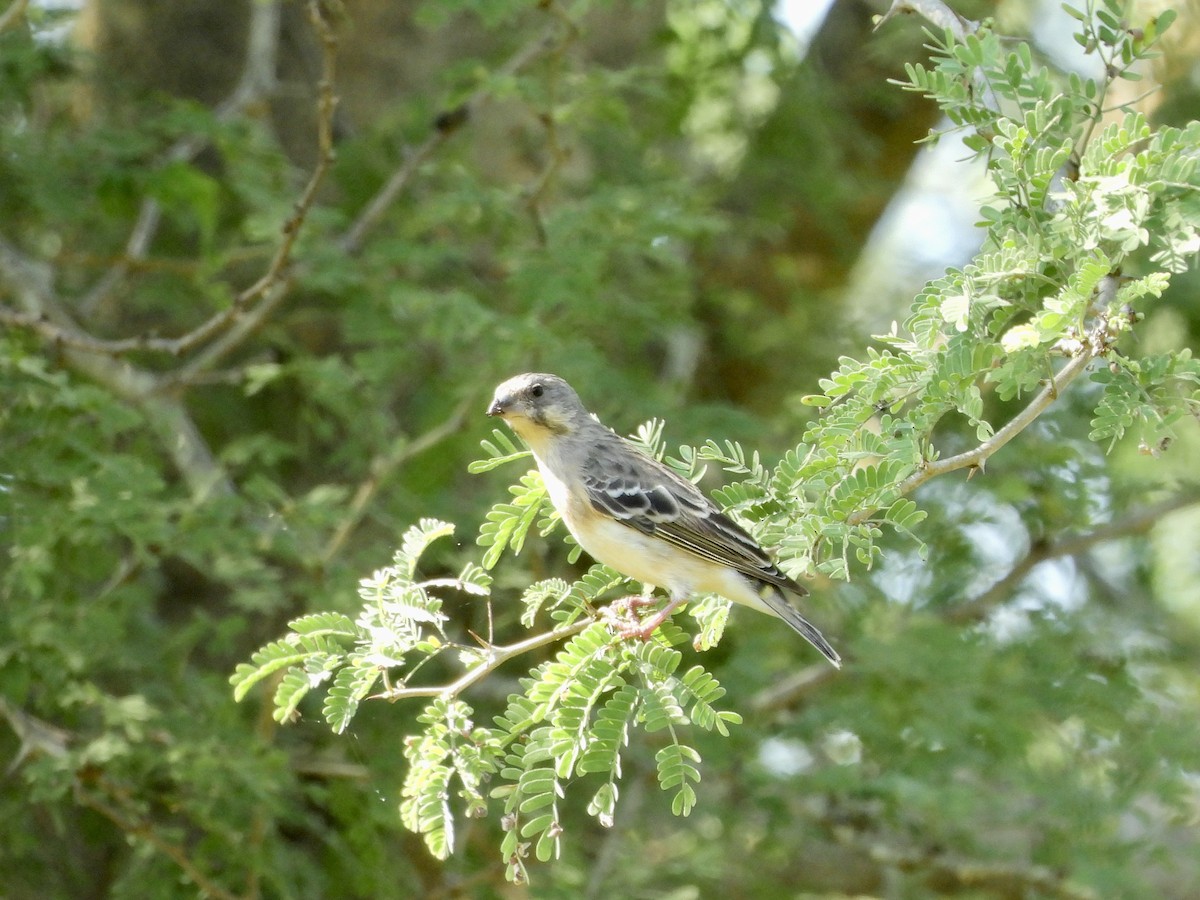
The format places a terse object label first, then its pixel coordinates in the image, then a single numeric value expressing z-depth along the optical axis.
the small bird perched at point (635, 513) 8.16
